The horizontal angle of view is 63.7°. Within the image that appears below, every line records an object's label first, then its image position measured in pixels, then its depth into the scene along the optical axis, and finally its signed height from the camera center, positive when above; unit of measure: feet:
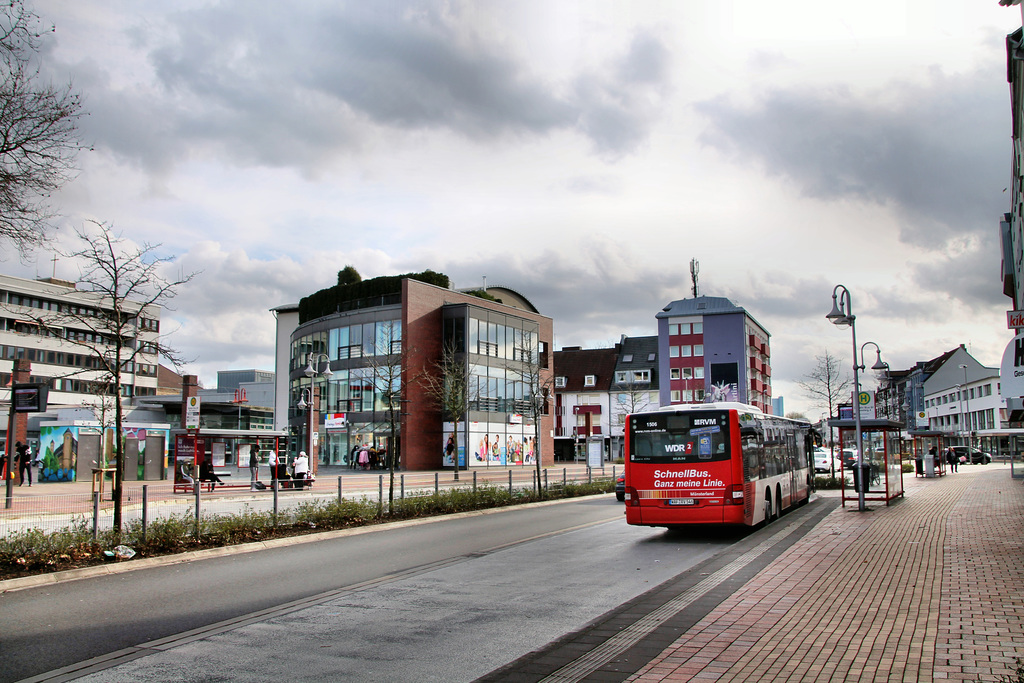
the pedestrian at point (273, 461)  108.68 -5.91
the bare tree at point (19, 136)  38.65 +13.55
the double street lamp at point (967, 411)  313.32 -0.27
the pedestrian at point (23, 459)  109.59 -5.15
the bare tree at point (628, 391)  294.85 +8.18
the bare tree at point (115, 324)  47.16 +5.77
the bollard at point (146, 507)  46.70 -4.98
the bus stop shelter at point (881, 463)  73.20 -5.01
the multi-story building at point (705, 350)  292.20 +22.56
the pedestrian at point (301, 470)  104.82 -6.71
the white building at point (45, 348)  278.87 +26.08
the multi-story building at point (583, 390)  314.35 +9.50
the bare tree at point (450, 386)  164.03 +6.61
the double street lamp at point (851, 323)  67.62 +7.48
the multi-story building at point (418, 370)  185.57 +11.02
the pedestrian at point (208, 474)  104.73 -6.98
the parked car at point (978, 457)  243.40 -13.84
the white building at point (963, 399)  299.38 +4.63
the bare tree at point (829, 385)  155.22 +5.17
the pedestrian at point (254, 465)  112.57 -6.48
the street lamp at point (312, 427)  138.62 -1.62
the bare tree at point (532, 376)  111.24 +7.58
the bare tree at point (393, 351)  172.27 +14.24
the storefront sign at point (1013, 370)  39.91 +2.01
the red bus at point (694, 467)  51.70 -3.43
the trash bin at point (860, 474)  68.56 -5.35
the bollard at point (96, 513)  44.71 -5.07
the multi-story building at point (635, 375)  299.38 +14.77
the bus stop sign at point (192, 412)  112.60 +0.97
